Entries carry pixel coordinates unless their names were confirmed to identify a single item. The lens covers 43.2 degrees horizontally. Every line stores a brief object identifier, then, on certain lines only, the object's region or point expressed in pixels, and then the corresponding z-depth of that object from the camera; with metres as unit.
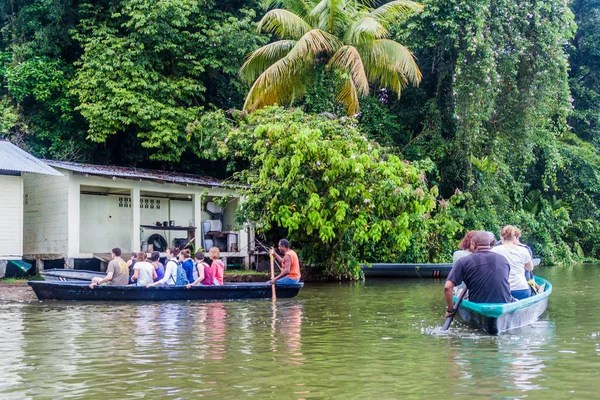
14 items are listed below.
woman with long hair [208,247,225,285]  17.39
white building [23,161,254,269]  22.92
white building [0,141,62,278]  21.89
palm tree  24.84
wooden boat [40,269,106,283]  19.03
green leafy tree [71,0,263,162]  26.53
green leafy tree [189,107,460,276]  21.23
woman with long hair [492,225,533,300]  11.66
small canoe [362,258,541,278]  25.30
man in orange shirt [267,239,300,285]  17.28
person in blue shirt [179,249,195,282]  17.55
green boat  10.09
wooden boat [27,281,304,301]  16.69
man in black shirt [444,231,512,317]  10.20
